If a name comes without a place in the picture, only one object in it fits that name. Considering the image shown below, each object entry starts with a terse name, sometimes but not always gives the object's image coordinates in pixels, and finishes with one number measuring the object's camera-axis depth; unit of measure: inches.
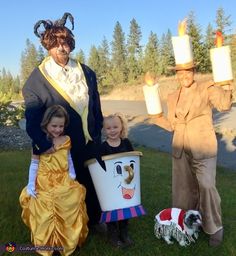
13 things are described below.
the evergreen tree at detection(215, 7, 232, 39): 1192.6
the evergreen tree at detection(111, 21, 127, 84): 1848.0
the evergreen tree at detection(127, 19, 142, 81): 1666.5
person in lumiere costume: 110.4
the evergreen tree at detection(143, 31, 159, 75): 1395.0
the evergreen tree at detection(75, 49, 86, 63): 1923.6
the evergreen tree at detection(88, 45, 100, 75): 1904.4
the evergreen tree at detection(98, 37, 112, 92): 1881.5
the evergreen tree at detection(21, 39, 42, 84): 2009.6
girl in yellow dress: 102.2
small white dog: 112.8
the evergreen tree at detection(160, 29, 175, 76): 1316.6
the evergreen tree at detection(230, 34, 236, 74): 789.7
